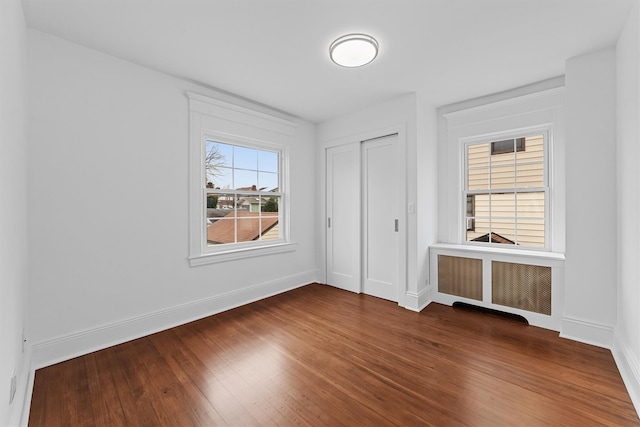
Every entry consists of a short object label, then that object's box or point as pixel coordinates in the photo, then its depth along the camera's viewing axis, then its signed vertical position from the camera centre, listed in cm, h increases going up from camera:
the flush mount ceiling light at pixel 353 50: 220 +139
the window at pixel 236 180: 302 +42
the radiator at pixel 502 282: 278 -80
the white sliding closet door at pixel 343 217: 395 -8
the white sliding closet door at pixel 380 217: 356 -8
